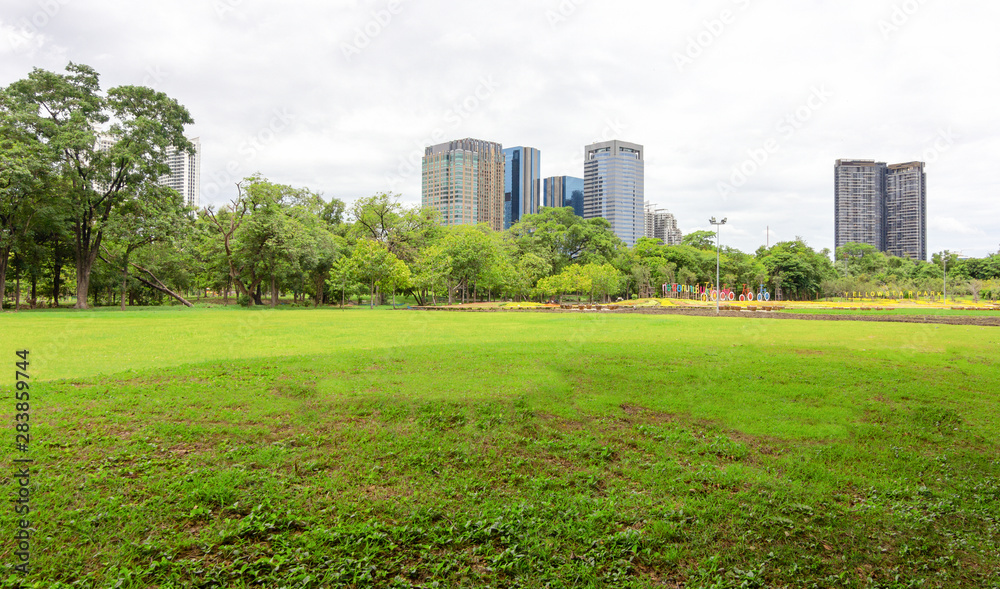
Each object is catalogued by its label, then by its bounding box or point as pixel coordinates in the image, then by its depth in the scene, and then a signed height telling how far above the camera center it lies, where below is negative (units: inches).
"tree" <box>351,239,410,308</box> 1994.3 +103.2
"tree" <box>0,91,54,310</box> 1234.7 +282.3
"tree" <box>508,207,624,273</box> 2881.4 +323.6
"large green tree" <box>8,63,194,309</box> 1432.8 +451.8
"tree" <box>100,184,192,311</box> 1512.1 +219.9
